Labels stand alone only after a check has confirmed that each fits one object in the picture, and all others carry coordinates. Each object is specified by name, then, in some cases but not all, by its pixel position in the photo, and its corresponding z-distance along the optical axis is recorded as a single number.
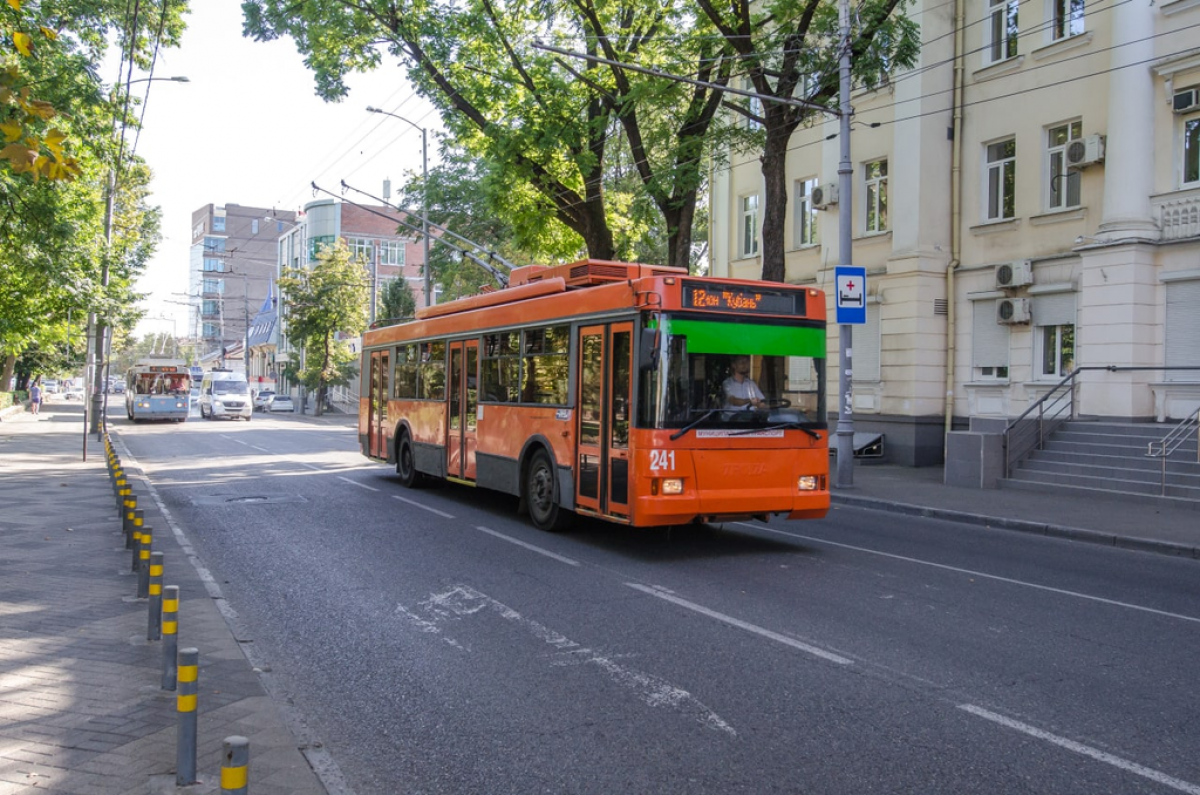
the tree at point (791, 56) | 17.94
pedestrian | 52.50
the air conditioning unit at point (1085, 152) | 19.03
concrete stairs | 15.37
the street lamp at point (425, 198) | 29.86
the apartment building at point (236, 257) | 120.38
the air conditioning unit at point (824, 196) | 25.14
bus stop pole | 17.39
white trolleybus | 44.75
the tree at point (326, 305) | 58.31
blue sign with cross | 17.28
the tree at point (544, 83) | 21.25
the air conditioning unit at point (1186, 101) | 17.45
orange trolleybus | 9.93
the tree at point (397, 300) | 57.66
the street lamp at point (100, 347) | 26.17
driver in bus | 10.23
